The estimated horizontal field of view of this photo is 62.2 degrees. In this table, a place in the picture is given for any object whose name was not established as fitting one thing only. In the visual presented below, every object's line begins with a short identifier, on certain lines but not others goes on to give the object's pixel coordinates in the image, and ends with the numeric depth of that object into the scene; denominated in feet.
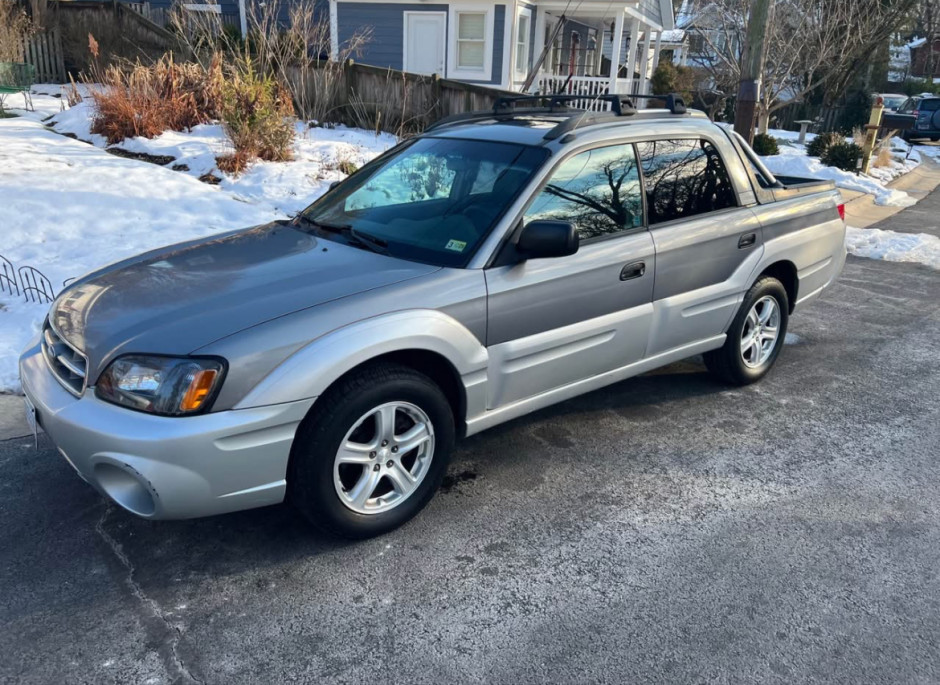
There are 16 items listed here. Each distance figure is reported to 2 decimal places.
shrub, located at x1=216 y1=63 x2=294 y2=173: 33.01
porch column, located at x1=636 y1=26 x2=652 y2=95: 84.64
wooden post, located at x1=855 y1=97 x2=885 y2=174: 51.39
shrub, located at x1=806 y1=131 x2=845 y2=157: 55.31
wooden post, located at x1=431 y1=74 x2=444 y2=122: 45.37
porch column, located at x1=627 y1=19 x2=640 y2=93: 72.74
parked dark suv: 86.48
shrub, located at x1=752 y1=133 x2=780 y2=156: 54.65
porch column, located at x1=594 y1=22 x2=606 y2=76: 82.69
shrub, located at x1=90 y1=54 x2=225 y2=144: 35.50
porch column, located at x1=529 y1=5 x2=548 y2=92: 68.59
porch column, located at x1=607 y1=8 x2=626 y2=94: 65.62
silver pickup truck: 9.59
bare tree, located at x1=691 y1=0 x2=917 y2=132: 58.39
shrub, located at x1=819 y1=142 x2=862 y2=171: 51.44
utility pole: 31.22
